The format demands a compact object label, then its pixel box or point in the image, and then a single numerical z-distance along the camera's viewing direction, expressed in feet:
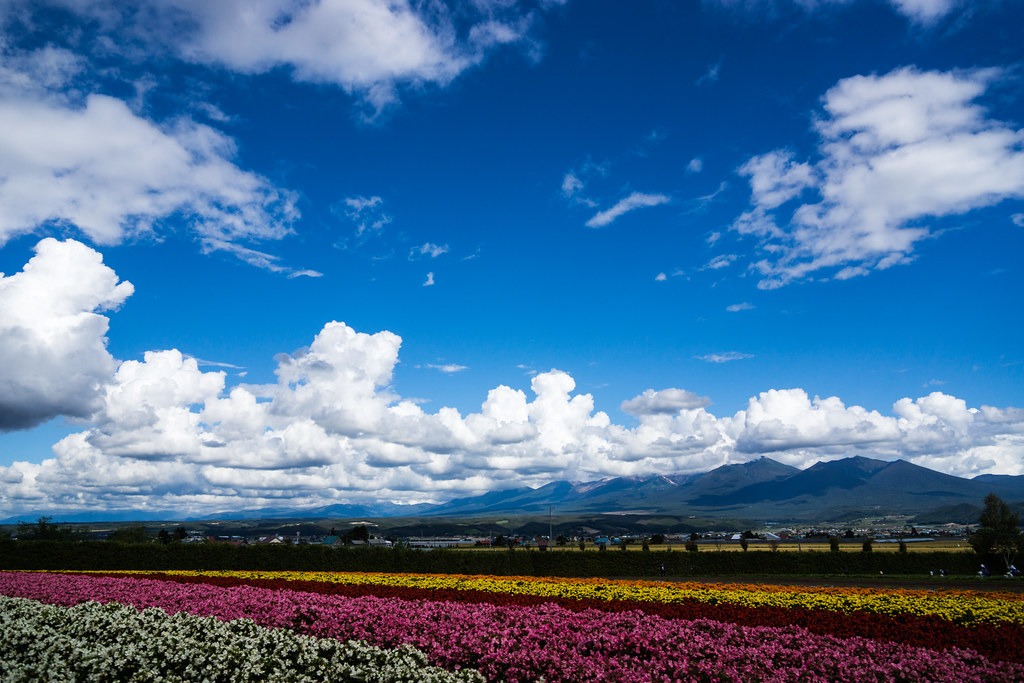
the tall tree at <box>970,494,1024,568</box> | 170.40
